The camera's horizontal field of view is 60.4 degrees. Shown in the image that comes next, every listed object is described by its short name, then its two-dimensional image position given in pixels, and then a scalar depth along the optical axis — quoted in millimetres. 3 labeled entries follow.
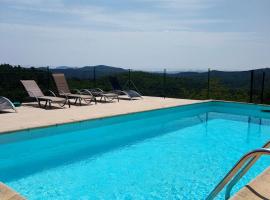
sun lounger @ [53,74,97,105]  7075
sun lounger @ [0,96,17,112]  5558
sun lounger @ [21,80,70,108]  6216
